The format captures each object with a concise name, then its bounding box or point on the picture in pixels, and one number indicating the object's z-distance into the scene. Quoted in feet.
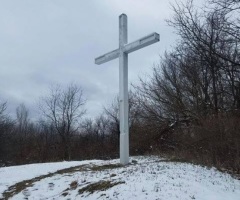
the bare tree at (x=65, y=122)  76.87
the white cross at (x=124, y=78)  21.30
